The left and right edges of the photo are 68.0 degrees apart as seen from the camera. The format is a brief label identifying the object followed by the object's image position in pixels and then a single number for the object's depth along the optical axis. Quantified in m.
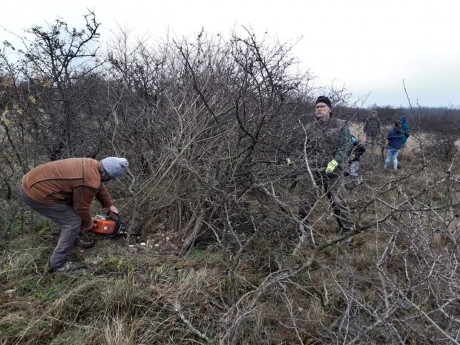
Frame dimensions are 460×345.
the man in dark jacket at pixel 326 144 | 4.11
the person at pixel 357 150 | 4.03
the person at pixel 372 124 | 8.85
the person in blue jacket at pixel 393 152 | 9.85
